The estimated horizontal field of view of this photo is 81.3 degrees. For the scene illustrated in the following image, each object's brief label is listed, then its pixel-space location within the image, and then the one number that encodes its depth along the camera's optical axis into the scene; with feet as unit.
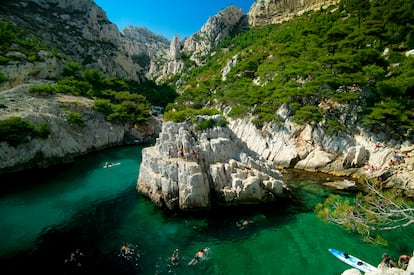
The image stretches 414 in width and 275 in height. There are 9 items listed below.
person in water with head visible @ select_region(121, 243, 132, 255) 44.19
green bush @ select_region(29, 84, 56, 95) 121.43
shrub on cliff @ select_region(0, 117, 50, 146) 89.91
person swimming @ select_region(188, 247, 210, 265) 41.32
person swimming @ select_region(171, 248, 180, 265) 41.13
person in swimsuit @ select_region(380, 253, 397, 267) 29.43
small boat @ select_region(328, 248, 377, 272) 36.06
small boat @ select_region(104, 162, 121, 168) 103.75
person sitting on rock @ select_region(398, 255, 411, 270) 31.93
